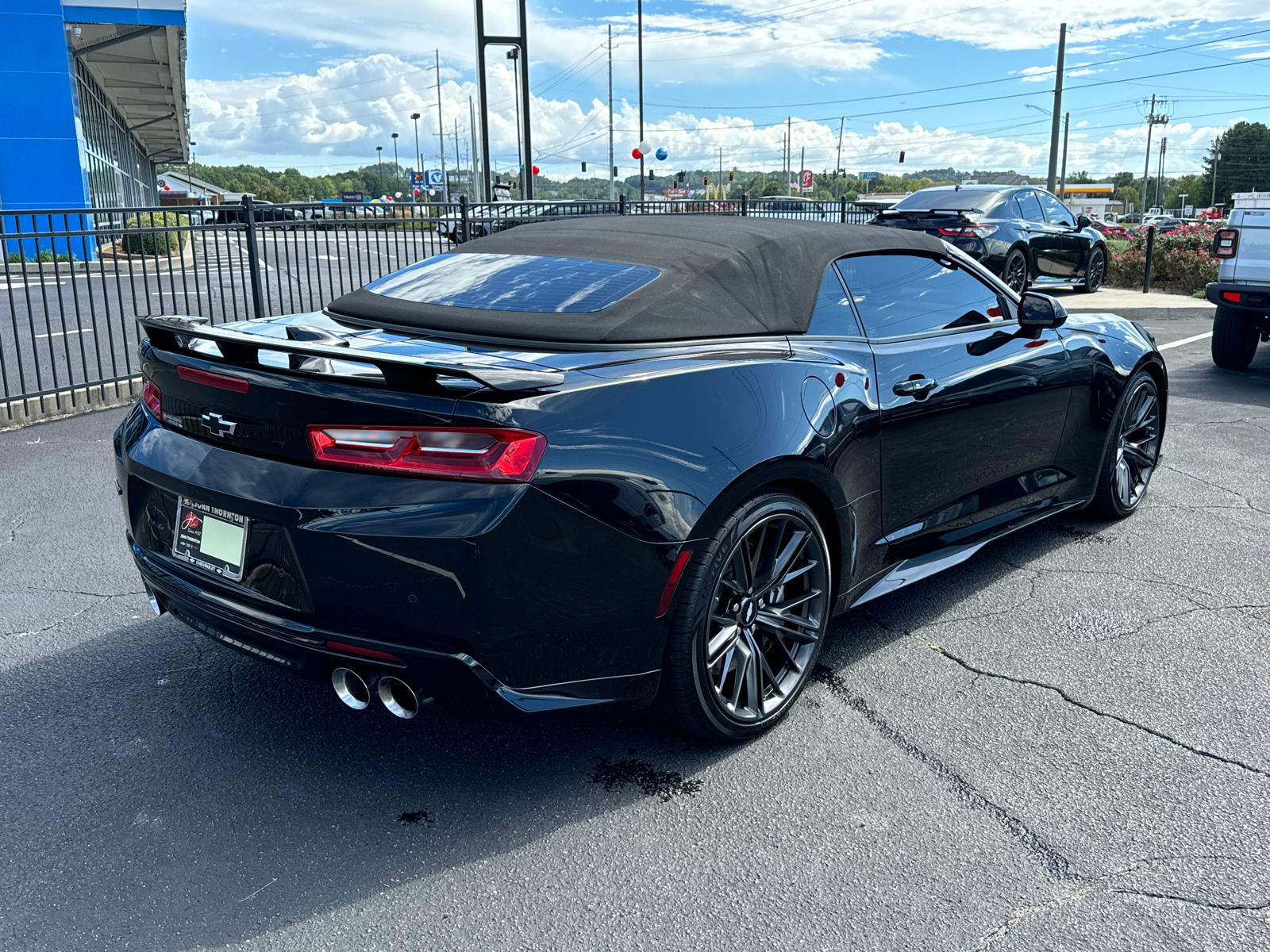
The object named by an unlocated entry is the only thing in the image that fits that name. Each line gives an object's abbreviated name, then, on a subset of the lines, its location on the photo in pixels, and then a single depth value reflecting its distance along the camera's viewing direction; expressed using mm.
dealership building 21031
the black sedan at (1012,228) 13680
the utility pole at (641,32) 49478
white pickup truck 8984
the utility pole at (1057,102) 34031
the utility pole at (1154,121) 126625
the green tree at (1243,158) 131125
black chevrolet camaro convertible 2461
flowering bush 17609
